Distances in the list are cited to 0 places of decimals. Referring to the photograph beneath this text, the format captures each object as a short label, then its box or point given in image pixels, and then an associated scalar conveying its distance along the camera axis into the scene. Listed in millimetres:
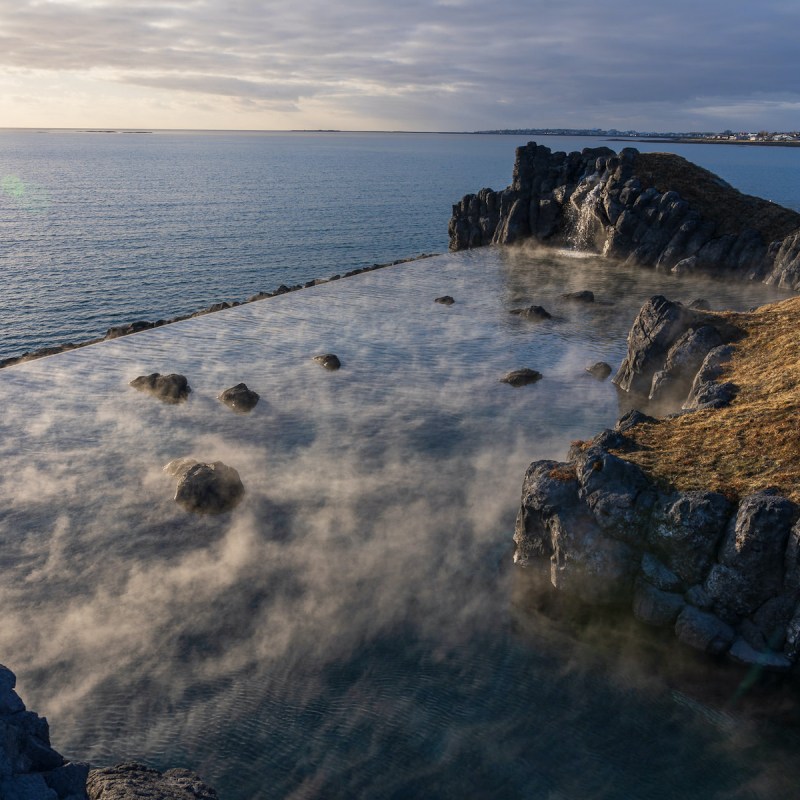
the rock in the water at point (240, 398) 46688
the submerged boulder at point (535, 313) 68562
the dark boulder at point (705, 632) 23641
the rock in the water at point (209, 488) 34031
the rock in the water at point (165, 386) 48156
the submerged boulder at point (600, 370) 51969
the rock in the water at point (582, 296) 74812
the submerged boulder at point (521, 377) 50625
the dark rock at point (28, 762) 14602
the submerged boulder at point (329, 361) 54500
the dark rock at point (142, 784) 17406
